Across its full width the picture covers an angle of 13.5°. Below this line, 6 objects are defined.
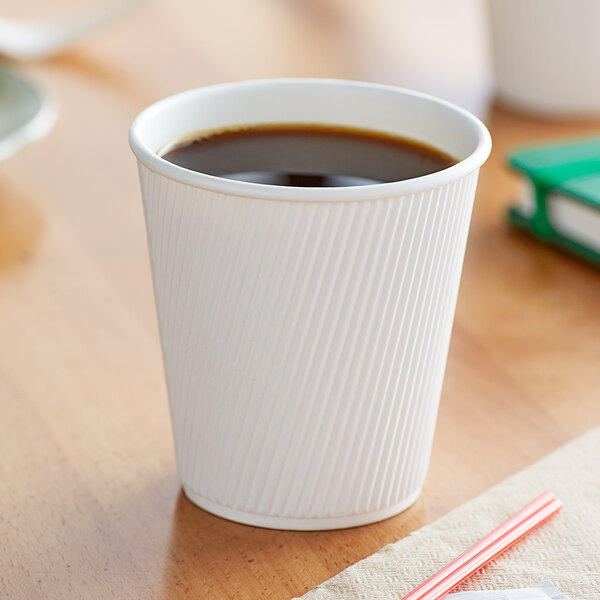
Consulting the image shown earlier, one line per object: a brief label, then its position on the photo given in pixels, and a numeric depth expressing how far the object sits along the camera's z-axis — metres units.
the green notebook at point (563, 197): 0.70
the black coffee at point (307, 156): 0.57
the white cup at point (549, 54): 0.82
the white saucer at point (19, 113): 0.74
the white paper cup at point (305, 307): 0.54
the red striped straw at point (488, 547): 0.56
